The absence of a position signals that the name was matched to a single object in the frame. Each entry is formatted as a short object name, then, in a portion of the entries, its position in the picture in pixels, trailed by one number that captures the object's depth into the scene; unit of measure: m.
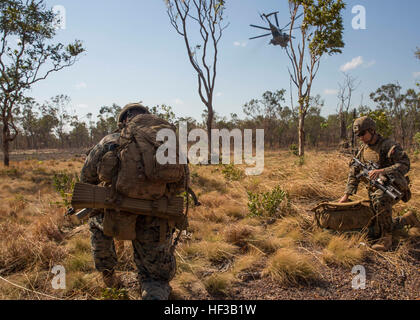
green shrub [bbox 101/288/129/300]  2.00
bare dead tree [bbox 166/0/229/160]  12.82
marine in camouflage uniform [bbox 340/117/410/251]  3.07
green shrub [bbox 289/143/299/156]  12.94
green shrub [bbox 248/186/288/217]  4.30
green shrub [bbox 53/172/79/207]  4.21
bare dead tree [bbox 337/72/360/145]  8.80
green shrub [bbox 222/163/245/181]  6.69
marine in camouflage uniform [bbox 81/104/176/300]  2.08
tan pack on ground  3.32
